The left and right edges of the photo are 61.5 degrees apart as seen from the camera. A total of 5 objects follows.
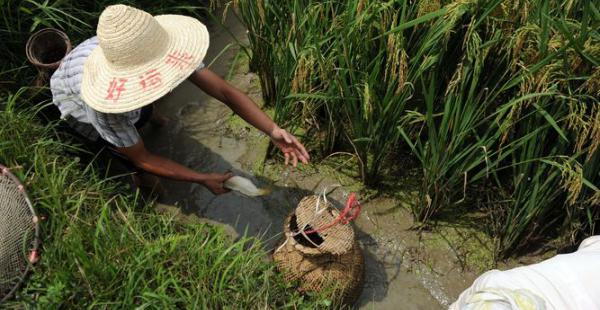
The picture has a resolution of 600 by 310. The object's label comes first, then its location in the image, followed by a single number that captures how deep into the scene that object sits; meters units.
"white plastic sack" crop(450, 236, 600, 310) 1.52
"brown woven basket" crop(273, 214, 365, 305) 2.12
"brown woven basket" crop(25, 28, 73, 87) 2.49
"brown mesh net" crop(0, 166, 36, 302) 1.90
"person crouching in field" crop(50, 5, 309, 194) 1.79
